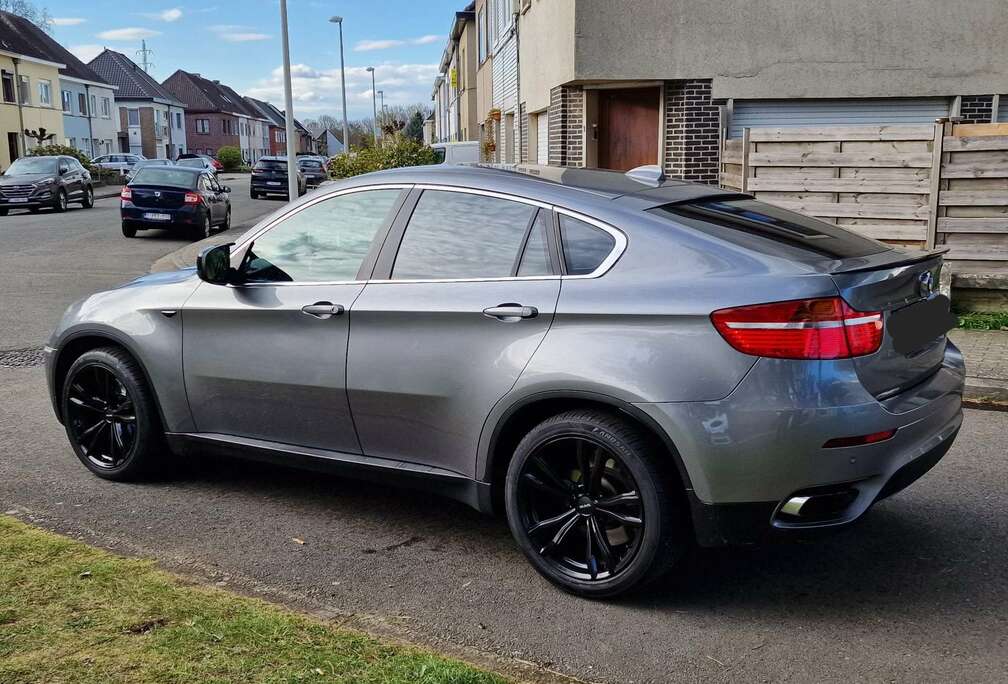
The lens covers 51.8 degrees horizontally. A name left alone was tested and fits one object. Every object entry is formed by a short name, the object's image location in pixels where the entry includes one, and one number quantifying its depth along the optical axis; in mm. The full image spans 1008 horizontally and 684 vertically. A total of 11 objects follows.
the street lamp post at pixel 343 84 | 54781
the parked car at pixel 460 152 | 29359
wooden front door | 15727
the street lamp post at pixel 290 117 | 22603
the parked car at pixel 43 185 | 28859
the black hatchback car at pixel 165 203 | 21688
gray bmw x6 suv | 3596
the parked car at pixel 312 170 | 45606
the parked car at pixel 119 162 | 53844
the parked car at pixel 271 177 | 39250
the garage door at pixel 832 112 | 15094
